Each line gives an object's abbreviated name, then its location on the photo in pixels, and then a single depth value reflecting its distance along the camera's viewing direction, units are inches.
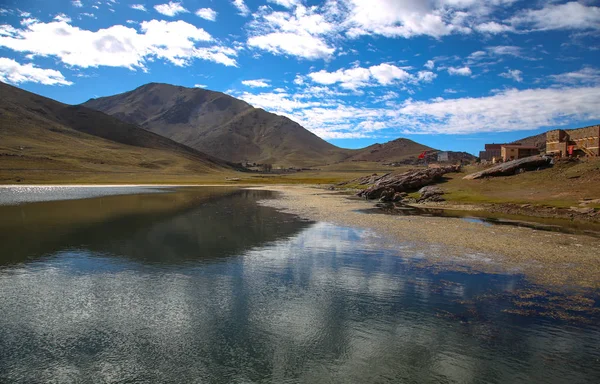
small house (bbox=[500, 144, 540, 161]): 4170.8
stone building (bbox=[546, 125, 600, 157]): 3063.5
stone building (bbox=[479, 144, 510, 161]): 5660.4
